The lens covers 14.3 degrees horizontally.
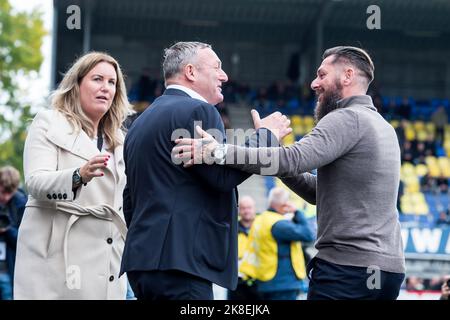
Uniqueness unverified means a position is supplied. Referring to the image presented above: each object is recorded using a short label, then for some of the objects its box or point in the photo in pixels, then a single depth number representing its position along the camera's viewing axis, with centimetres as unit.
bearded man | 805
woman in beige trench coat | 932
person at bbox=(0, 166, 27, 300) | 1642
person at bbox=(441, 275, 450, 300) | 1278
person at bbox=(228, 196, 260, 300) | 1833
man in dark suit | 779
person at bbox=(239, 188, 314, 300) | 1754
